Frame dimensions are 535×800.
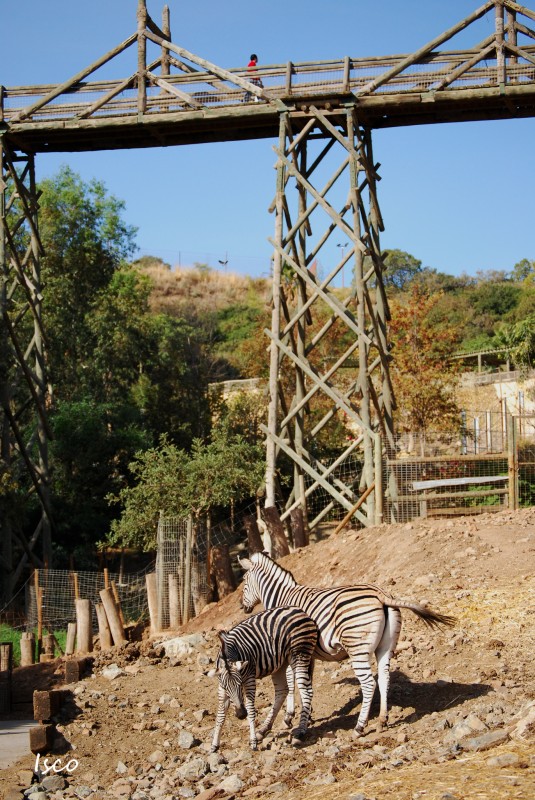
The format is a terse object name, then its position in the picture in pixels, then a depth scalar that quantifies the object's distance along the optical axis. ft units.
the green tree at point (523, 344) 127.54
